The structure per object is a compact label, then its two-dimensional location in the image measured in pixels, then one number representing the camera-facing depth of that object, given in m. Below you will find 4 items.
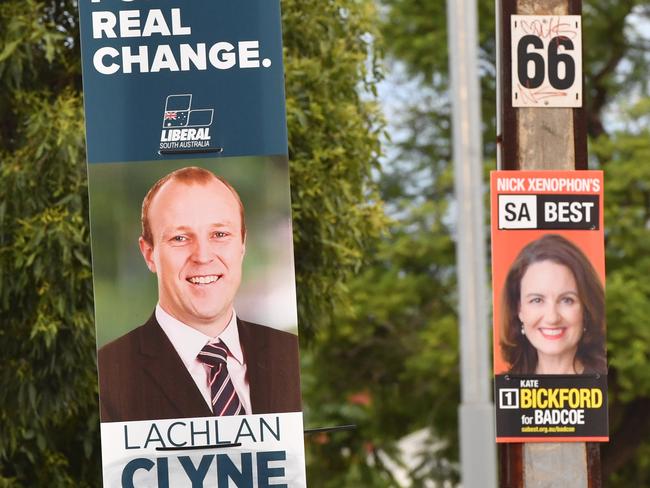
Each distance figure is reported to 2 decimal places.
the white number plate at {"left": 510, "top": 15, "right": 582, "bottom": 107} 11.88
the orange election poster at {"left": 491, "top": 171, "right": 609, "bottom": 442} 11.70
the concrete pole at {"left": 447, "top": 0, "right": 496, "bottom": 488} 21.64
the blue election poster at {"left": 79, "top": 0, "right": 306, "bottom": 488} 12.09
